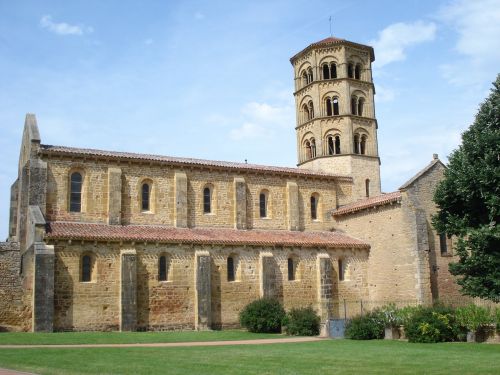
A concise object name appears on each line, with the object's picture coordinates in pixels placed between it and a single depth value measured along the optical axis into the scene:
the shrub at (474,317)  23.38
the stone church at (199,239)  29.61
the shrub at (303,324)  28.33
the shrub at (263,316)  29.83
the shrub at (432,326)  23.80
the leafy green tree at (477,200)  24.67
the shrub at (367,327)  25.98
